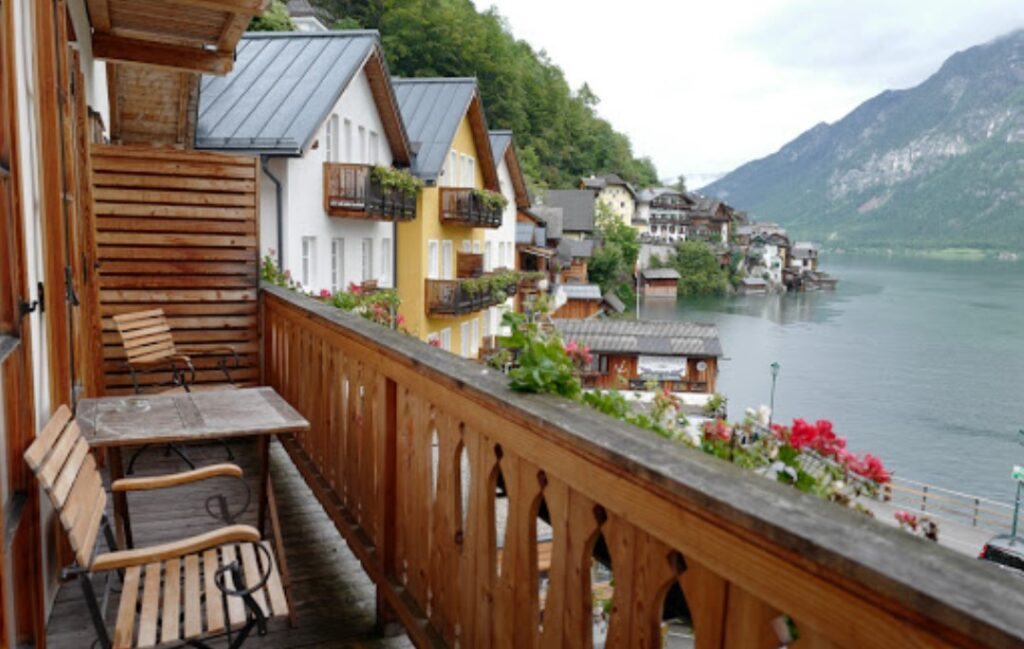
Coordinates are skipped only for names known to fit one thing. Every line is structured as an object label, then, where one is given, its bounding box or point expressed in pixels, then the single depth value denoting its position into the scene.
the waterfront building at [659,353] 35.66
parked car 21.95
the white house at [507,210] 26.75
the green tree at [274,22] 26.62
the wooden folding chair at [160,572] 2.11
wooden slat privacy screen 5.78
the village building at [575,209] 62.78
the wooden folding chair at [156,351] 5.51
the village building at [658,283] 79.06
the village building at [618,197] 81.69
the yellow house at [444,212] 21.02
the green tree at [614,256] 66.56
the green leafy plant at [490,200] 22.81
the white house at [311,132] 13.90
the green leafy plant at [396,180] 16.09
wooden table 3.06
